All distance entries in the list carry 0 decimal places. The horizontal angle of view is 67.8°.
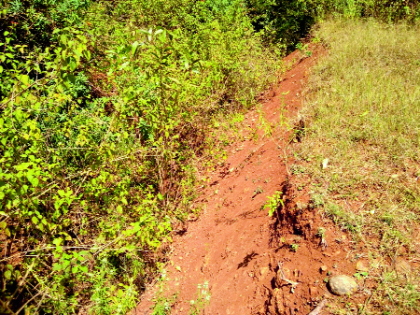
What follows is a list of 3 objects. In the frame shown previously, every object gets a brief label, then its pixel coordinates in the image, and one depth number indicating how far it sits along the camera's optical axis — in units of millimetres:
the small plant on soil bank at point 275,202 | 3236
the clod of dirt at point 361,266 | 2514
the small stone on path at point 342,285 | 2432
